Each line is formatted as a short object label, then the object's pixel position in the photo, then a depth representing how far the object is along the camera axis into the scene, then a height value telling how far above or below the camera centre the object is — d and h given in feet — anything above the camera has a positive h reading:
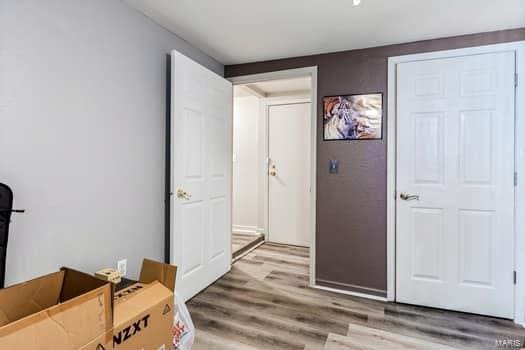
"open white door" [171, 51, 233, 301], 7.48 -0.06
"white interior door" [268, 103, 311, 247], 14.08 -0.04
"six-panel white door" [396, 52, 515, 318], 7.48 -0.27
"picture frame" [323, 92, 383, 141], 8.54 +1.66
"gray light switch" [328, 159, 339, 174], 9.01 +0.20
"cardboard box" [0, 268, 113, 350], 2.82 -1.56
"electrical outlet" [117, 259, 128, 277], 6.42 -2.11
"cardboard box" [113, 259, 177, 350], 3.63 -1.88
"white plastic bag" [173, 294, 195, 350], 4.62 -2.55
